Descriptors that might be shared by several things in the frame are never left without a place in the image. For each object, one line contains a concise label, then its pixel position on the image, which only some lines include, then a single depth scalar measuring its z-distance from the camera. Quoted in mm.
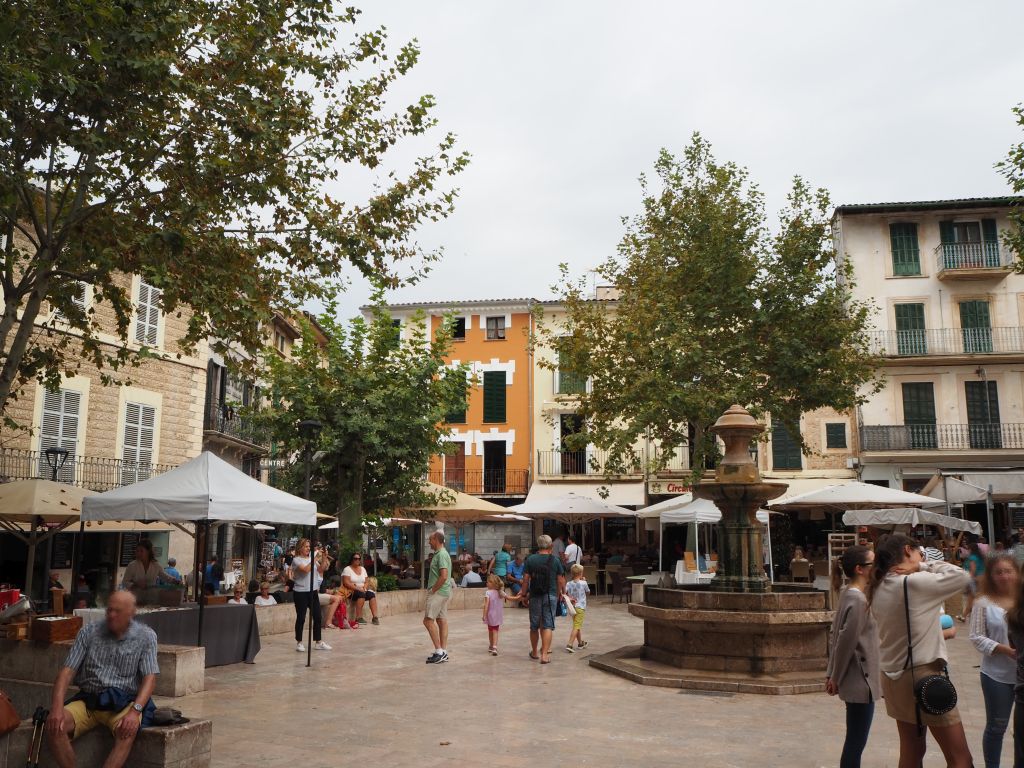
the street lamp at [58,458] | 17414
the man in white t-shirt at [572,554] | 21219
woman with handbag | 4688
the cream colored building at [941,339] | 30188
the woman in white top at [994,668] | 5461
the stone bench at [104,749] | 5406
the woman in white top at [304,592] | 12461
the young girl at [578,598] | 13148
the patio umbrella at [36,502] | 12648
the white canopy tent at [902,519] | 16641
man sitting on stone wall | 5285
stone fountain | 9891
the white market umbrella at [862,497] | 17406
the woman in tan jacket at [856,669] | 5191
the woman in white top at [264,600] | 15609
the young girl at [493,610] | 12570
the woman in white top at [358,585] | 16578
